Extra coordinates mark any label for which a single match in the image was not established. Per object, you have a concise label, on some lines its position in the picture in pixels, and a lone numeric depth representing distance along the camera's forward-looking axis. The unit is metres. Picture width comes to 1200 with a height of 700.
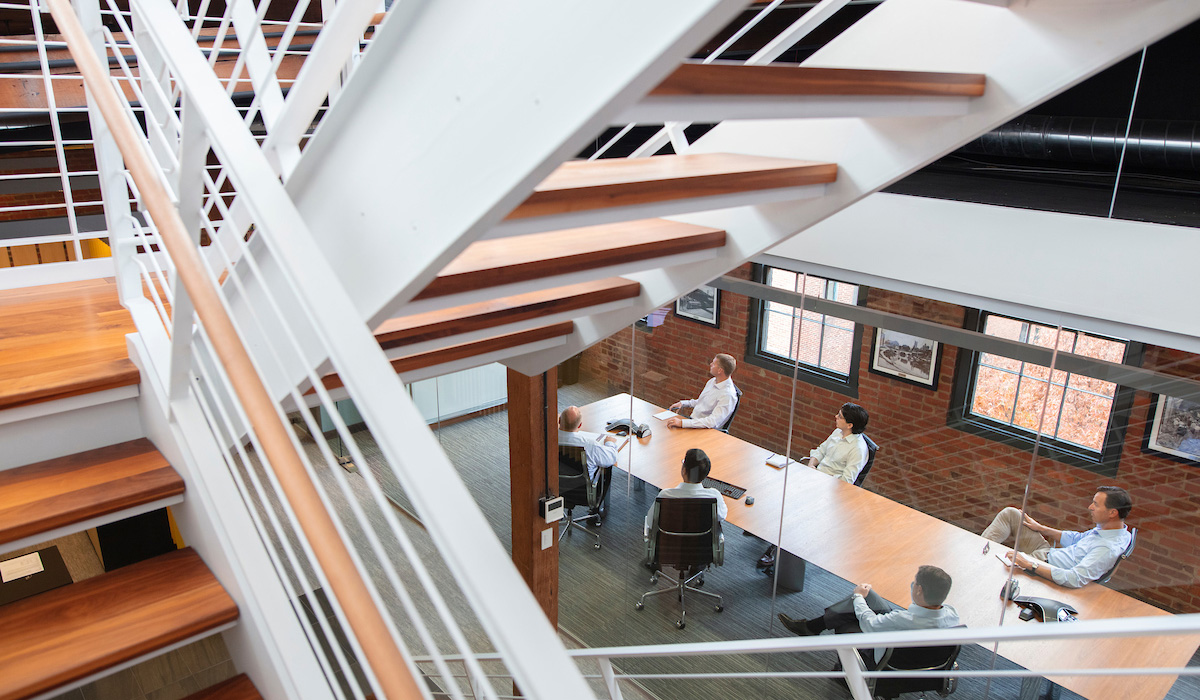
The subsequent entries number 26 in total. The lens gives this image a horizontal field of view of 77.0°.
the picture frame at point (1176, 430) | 2.49
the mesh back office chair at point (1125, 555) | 2.70
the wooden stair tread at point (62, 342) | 1.70
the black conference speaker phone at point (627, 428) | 4.37
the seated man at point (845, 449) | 3.42
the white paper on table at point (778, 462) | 3.73
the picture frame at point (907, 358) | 3.15
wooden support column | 4.11
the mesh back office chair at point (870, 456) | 3.39
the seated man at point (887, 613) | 3.20
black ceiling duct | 2.40
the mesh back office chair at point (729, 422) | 3.88
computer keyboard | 3.96
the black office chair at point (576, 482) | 4.61
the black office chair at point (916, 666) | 3.19
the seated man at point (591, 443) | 4.54
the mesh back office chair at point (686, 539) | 4.01
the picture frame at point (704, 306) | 3.93
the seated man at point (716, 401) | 3.91
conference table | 2.79
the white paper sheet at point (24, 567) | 3.70
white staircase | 0.79
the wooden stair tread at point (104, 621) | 1.34
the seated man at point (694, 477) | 4.08
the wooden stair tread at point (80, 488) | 1.51
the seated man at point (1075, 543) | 2.73
